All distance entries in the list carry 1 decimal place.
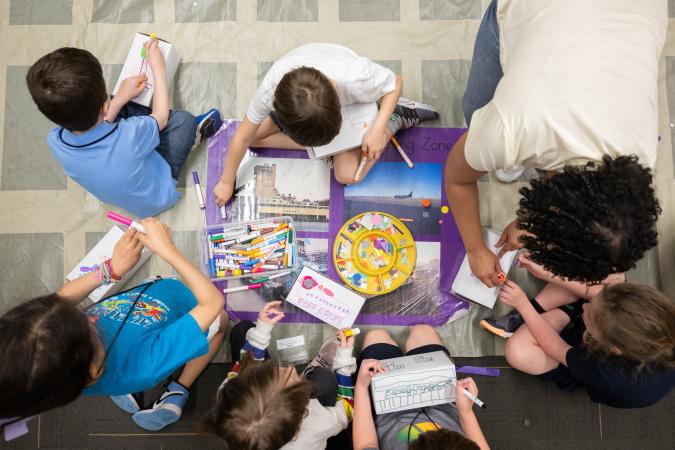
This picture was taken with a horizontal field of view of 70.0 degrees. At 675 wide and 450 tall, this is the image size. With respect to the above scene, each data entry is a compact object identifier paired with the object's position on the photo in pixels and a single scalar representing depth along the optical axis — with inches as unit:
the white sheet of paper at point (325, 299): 60.0
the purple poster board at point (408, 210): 60.7
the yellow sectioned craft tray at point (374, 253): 60.0
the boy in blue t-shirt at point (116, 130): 47.1
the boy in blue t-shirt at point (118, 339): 35.6
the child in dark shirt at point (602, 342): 44.0
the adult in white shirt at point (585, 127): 33.2
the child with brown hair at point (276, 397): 42.0
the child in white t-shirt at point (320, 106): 46.1
